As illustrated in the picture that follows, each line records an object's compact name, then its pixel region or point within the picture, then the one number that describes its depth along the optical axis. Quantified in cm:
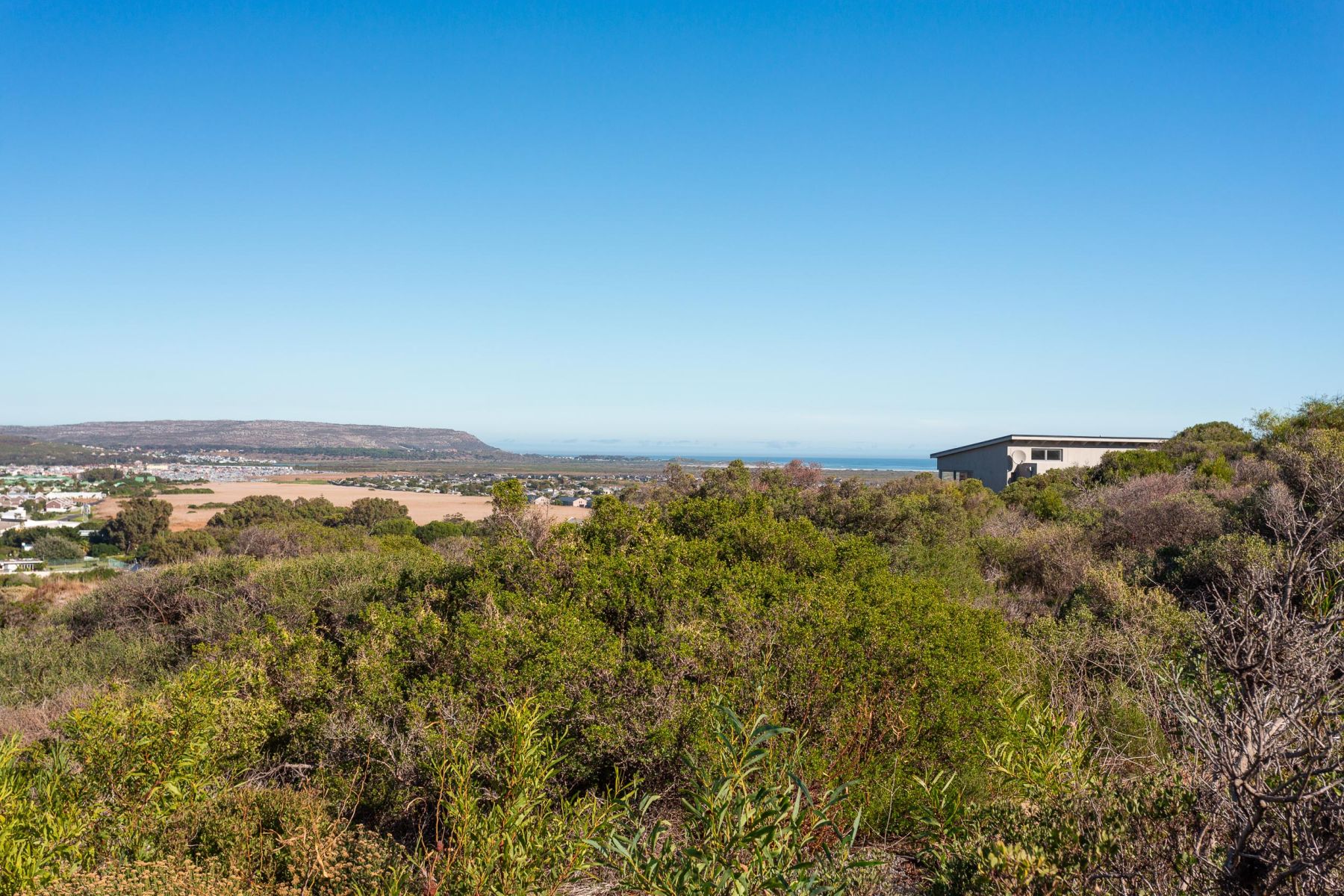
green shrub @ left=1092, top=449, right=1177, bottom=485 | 2472
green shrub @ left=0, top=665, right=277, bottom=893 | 356
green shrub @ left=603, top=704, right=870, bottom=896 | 243
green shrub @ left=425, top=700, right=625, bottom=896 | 309
